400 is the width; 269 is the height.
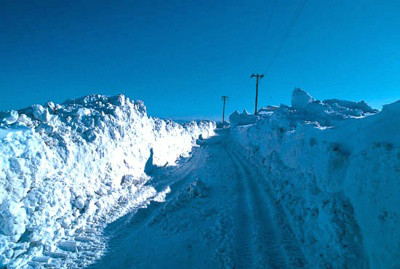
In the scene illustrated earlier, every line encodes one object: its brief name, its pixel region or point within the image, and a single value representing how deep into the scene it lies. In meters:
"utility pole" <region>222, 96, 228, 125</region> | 80.06
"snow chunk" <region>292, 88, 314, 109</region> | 19.83
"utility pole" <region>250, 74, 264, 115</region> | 39.63
